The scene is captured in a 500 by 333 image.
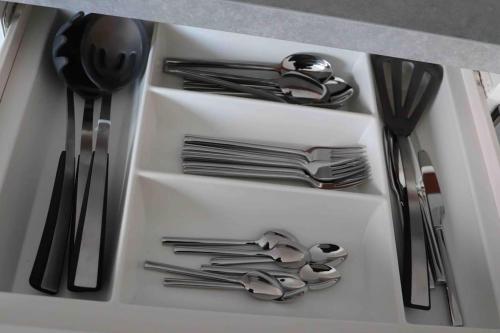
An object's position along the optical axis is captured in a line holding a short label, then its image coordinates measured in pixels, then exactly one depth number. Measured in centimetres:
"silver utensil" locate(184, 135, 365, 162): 79
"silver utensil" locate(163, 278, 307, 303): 67
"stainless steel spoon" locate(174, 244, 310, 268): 72
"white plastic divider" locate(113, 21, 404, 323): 67
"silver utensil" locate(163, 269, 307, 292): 70
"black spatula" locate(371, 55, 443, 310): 70
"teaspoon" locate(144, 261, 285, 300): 68
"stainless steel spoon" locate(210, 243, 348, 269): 72
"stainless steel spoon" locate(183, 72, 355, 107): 85
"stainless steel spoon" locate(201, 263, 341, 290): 70
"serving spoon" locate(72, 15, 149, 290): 68
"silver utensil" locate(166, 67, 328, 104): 86
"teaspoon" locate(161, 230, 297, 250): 72
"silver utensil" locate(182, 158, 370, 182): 77
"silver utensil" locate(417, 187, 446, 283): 73
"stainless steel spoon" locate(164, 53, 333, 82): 89
